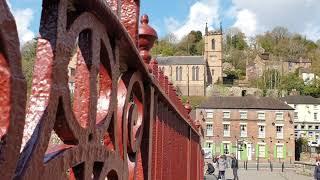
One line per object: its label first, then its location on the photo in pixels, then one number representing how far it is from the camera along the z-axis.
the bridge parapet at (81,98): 0.77
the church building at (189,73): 88.56
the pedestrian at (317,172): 15.43
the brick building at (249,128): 56.88
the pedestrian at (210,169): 17.22
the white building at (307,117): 72.31
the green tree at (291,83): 88.56
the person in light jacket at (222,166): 19.25
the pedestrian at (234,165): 21.72
